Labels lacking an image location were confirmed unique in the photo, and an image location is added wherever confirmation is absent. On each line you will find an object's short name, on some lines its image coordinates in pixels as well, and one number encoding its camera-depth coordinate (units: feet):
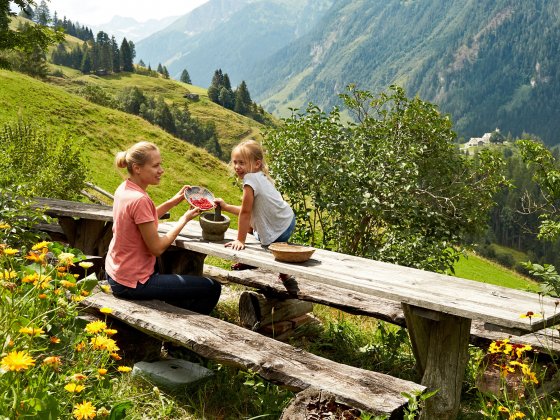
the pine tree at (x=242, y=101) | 403.34
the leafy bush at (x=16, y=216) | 19.45
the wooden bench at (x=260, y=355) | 11.27
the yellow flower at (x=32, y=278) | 10.11
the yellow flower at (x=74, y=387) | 7.57
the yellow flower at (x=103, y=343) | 8.81
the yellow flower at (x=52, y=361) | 7.93
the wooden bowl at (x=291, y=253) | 15.61
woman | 15.93
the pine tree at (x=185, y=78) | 507.63
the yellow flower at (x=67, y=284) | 10.45
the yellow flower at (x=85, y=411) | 7.44
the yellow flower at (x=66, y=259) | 10.16
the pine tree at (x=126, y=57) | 420.77
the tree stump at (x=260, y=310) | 19.27
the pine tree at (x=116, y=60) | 416.46
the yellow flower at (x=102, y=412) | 7.91
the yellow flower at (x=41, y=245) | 11.26
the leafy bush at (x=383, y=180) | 31.48
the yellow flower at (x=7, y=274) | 10.24
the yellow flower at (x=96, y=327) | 8.91
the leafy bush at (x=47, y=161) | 36.73
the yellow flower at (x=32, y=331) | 8.01
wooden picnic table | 11.94
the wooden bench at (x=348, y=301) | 16.14
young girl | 17.72
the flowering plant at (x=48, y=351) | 7.98
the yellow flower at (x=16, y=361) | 7.03
